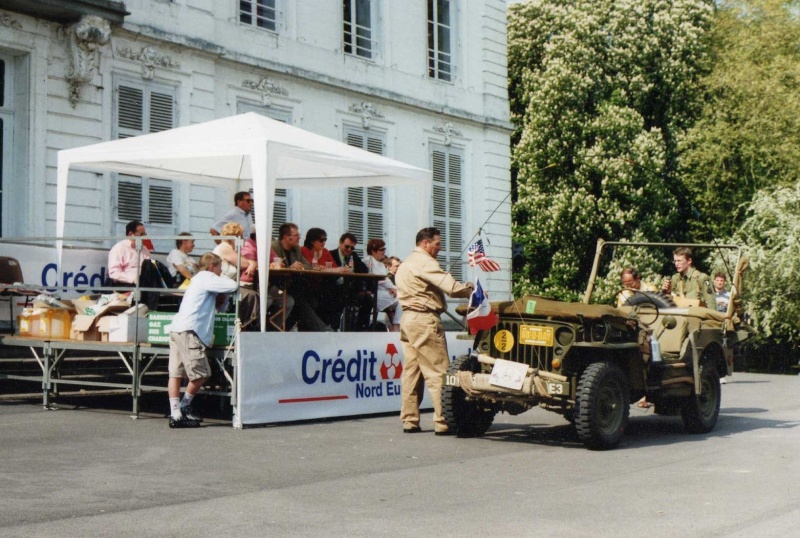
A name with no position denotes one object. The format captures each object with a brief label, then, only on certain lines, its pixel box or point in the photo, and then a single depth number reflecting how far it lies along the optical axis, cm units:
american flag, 1130
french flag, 1062
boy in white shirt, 1130
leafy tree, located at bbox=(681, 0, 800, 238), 3084
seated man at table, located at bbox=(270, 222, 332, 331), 1325
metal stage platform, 1212
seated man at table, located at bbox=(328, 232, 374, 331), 1419
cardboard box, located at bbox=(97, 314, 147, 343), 1239
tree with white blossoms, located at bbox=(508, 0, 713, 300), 3397
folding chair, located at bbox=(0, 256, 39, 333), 1405
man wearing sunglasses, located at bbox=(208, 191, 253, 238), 1473
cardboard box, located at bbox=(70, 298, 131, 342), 1261
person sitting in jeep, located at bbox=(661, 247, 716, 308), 1453
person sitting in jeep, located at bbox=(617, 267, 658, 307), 1548
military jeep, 1014
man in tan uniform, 1122
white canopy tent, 1238
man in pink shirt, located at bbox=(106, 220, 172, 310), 1343
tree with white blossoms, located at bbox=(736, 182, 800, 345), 2708
